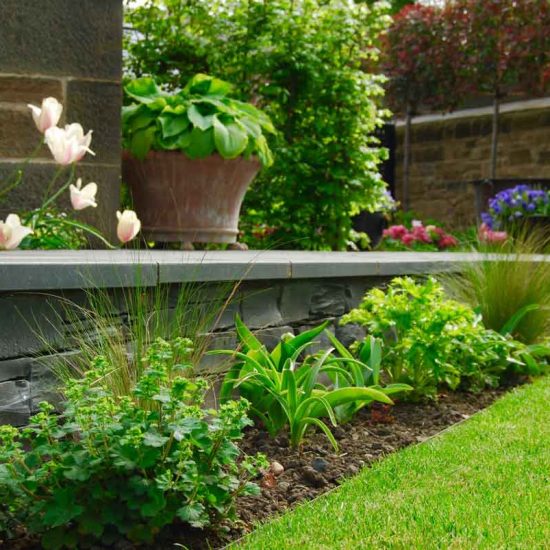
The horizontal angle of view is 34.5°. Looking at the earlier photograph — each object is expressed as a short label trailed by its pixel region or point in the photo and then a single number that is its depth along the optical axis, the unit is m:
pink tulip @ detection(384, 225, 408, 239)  8.45
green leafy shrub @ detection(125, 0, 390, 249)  6.47
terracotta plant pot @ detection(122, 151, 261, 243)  4.99
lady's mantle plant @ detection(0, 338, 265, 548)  2.16
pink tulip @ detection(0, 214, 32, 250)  3.28
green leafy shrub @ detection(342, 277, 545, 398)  3.68
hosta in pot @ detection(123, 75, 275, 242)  4.91
